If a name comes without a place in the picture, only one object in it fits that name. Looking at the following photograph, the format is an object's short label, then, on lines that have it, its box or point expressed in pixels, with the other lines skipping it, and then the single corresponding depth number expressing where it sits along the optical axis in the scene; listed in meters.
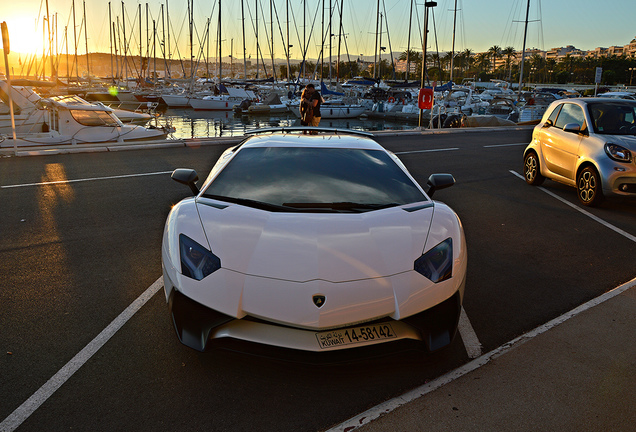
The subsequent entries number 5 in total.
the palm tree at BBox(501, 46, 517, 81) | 143.84
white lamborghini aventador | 2.95
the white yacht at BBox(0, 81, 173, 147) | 19.27
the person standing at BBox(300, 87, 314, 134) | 13.70
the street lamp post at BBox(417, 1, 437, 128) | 21.08
